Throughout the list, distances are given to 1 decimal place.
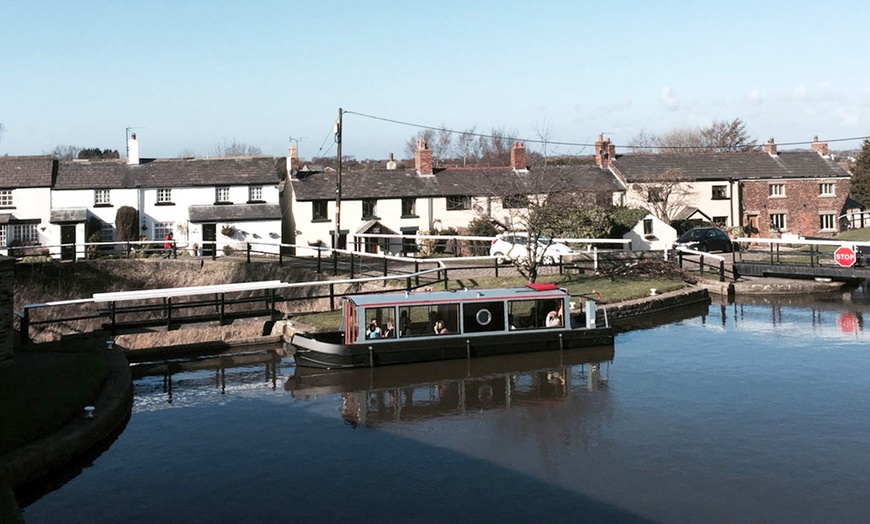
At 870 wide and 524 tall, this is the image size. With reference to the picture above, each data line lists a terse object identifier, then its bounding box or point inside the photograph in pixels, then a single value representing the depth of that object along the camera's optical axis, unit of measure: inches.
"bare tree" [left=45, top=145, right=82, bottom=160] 5098.4
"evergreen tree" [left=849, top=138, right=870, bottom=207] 1955.0
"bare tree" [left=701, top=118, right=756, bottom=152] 3322.1
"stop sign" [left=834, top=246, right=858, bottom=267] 1210.0
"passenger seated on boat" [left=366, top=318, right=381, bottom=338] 767.7
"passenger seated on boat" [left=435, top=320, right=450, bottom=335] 786.8
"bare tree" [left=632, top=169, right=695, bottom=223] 1882.8
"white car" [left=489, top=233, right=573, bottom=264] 1221.7
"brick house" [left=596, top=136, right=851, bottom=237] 1974.7
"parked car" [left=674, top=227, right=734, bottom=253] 1475.1
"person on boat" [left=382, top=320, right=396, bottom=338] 773.3
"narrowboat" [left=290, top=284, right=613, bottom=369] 762.8
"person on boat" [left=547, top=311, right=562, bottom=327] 814.5
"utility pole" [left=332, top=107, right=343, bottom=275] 1414.6
